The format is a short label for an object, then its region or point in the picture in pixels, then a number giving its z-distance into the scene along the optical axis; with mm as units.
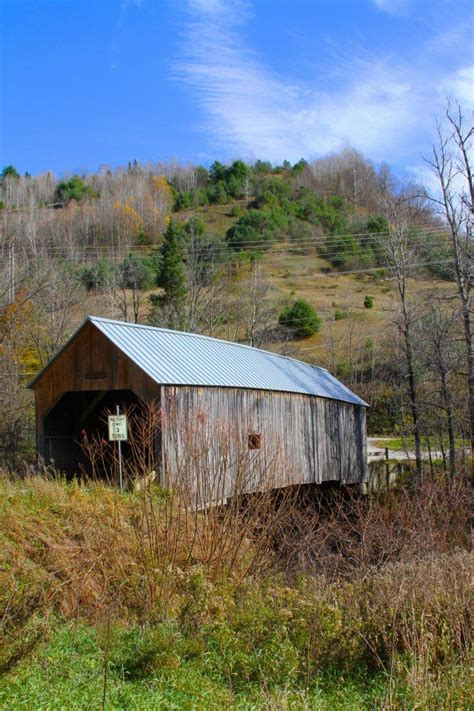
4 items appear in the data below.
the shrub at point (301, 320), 42812
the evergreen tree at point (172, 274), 40375
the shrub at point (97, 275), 45375
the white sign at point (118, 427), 13047
